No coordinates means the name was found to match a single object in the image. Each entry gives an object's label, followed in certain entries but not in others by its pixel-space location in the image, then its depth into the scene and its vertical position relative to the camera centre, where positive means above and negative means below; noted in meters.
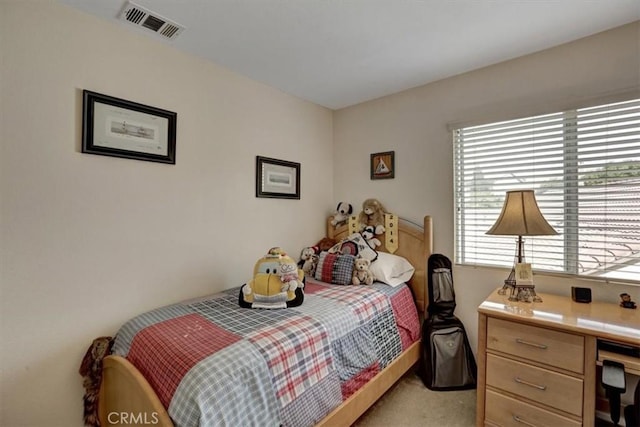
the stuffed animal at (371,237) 2.70 -0.25
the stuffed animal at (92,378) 1.55 -0.90
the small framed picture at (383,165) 2.74 +0.43
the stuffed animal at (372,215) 2.76 -0.05
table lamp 1.74 -0.07
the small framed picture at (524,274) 1.81 -0.39
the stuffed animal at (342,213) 3.01 -0.03
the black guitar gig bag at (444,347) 2.15 -1.00
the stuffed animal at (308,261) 2.60 -0.46
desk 1.40 -0.75
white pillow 2.38 -0.49
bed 1.12 -0.71
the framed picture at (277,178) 2.49 +0.28
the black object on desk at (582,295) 1.76 -0.50
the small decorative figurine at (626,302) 1.65 -0.50
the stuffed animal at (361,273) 2.30 -0.50
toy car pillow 1.80 -0.49
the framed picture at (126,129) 1.61 +0.47
